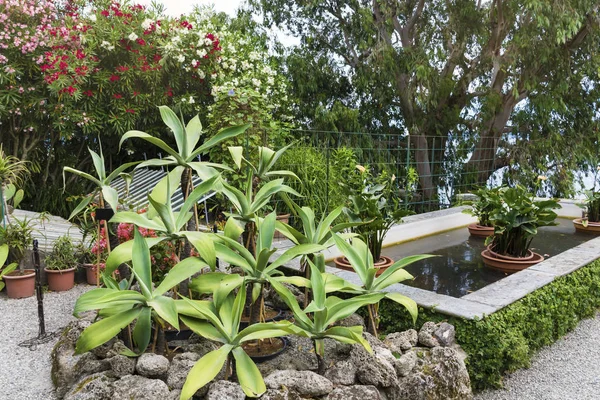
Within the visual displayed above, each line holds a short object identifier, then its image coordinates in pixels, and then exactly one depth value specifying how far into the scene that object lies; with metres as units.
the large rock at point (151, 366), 1.85
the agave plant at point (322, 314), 1.82
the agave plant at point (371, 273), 2.16
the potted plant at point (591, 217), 5.60
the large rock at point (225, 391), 1.62
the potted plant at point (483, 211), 4.73
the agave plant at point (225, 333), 1.59
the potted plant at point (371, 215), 3.33
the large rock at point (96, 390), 1.72
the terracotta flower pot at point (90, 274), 4.07
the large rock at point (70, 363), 2.05
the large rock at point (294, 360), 2.05
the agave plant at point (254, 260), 1.96
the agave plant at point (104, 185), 2.07
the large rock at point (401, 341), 2.23
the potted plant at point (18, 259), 3.74
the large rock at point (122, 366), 1.88
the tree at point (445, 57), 7.89
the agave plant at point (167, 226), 1.85
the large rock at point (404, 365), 2.02
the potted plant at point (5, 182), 2.80
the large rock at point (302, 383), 1.75
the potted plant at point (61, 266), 3.93
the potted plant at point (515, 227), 3.81
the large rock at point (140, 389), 1.67
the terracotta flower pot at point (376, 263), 3.54
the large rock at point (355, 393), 1.75
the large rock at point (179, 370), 1.80
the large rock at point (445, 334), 2.38
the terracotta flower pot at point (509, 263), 3.85
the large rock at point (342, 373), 1.87
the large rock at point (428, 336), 2.30
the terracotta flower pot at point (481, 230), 5.34
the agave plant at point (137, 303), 1.68
